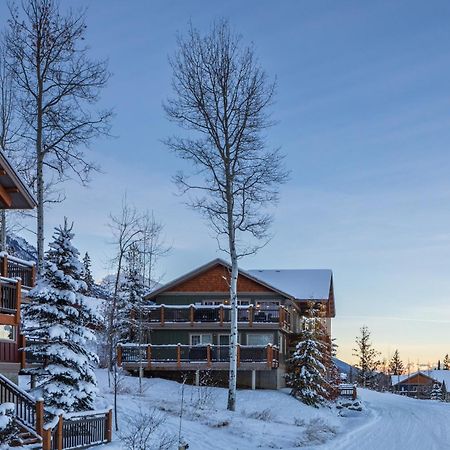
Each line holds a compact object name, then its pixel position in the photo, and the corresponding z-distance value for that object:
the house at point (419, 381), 107.00
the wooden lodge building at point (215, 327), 36.62
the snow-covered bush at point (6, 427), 13.88
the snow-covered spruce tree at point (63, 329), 19.28
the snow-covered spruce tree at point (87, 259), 55.89
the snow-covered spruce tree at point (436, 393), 84.99
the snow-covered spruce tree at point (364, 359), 83.94
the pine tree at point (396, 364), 125.16
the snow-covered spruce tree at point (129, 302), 40.81
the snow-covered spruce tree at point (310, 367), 35.72
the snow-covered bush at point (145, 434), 17.92
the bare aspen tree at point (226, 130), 29.78
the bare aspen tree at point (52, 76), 25.88
